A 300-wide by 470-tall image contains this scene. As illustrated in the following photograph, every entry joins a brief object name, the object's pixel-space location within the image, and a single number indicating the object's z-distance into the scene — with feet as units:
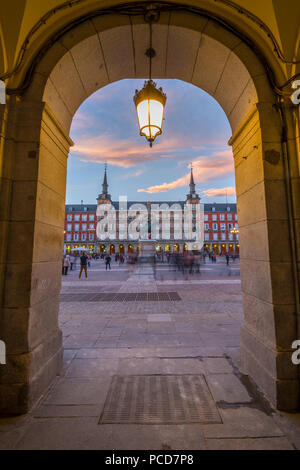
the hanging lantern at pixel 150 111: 9.71
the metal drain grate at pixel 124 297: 25.99
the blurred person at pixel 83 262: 48.84
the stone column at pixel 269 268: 8.14
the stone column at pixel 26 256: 8.05
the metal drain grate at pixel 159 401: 7.31
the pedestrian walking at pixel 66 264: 51.25
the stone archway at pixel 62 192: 8.26
